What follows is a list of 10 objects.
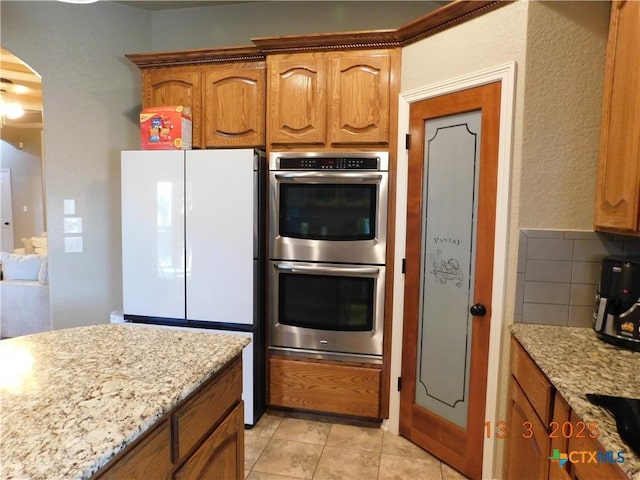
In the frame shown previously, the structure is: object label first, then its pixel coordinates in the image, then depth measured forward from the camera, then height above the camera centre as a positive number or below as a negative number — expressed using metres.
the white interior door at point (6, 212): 7.33 -0.07
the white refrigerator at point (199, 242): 2.28 -0.18
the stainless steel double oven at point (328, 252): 2.27 -0.22
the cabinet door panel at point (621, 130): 1.35 +0.34
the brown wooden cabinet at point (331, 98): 2.24 +0.71
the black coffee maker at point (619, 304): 1.41 -0.31
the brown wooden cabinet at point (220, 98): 2.48 +0.76
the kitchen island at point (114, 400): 0.75 -0.46
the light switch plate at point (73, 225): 2.83 -0.11
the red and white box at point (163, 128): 2.38 +0.52
